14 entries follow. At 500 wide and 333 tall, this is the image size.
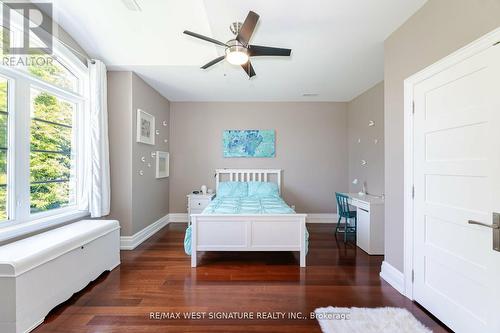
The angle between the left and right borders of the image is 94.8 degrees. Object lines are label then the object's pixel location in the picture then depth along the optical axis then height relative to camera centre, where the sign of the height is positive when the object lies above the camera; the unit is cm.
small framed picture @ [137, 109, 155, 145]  362 +66
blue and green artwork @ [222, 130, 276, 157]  501 +52
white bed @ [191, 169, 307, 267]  284 -81
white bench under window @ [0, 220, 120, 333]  166 -89
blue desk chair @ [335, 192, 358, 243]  375 -72
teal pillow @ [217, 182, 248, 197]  454 -45
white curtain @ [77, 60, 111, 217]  302 +20
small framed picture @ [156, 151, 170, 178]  446 +5
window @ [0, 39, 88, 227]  218 +33
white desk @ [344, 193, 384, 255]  322 -84
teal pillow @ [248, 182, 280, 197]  452 -44
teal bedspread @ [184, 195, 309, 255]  305 -59
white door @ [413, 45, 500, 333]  149 -18
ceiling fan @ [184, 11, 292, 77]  203 +116
